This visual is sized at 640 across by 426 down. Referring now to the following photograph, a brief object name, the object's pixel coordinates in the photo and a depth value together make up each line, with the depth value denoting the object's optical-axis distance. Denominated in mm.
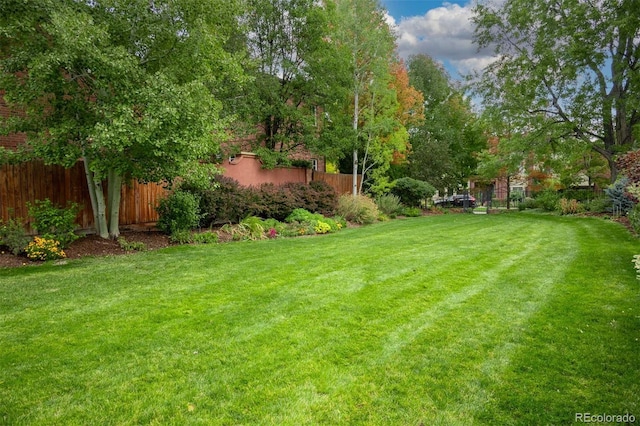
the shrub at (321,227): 10781
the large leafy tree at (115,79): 5809
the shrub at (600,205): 14556
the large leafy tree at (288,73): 12898
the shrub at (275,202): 11094
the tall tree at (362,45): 15953
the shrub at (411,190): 18641
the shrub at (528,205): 21562
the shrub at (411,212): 17312
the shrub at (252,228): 9383
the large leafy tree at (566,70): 15125
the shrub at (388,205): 16297
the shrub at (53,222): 6727
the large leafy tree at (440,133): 21406
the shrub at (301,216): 11234
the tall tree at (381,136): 16391
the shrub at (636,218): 7518
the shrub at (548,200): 18550
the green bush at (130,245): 7512
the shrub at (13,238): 6352
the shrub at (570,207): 16155
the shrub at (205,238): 8688
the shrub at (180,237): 8516
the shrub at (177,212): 8641
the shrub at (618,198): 12508
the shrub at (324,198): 13047
